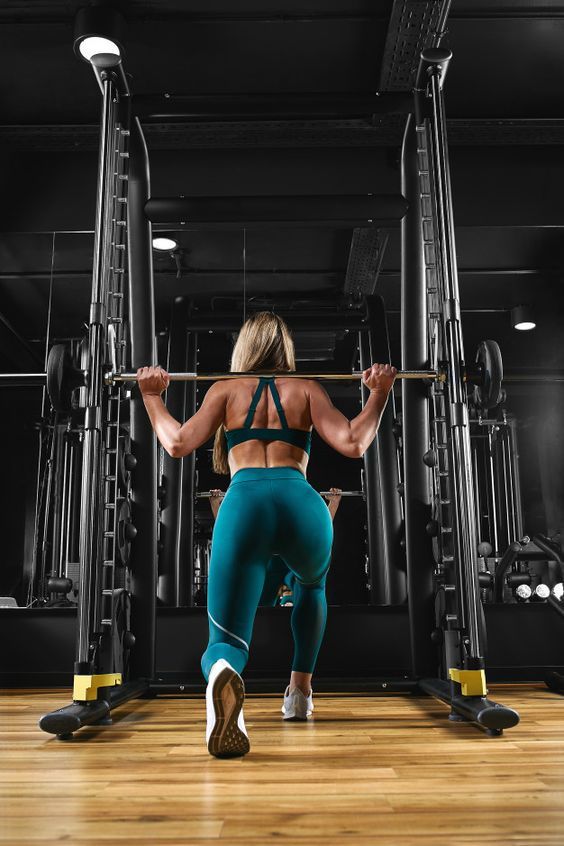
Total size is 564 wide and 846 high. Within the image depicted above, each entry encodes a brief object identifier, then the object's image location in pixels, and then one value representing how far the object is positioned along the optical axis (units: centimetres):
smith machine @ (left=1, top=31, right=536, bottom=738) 253
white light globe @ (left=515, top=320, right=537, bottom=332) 598
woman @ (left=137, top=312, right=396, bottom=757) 210
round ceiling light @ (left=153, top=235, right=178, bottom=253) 503
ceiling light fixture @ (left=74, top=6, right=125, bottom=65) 334
